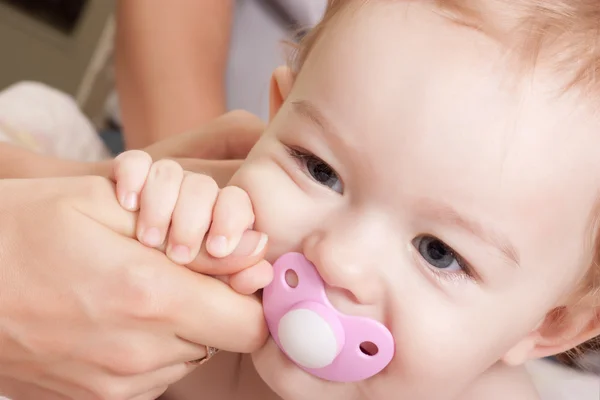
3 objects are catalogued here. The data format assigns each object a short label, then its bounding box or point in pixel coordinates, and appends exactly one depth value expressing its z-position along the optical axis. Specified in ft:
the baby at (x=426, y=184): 1.15
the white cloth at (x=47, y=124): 1.73
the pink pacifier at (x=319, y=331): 1.15
